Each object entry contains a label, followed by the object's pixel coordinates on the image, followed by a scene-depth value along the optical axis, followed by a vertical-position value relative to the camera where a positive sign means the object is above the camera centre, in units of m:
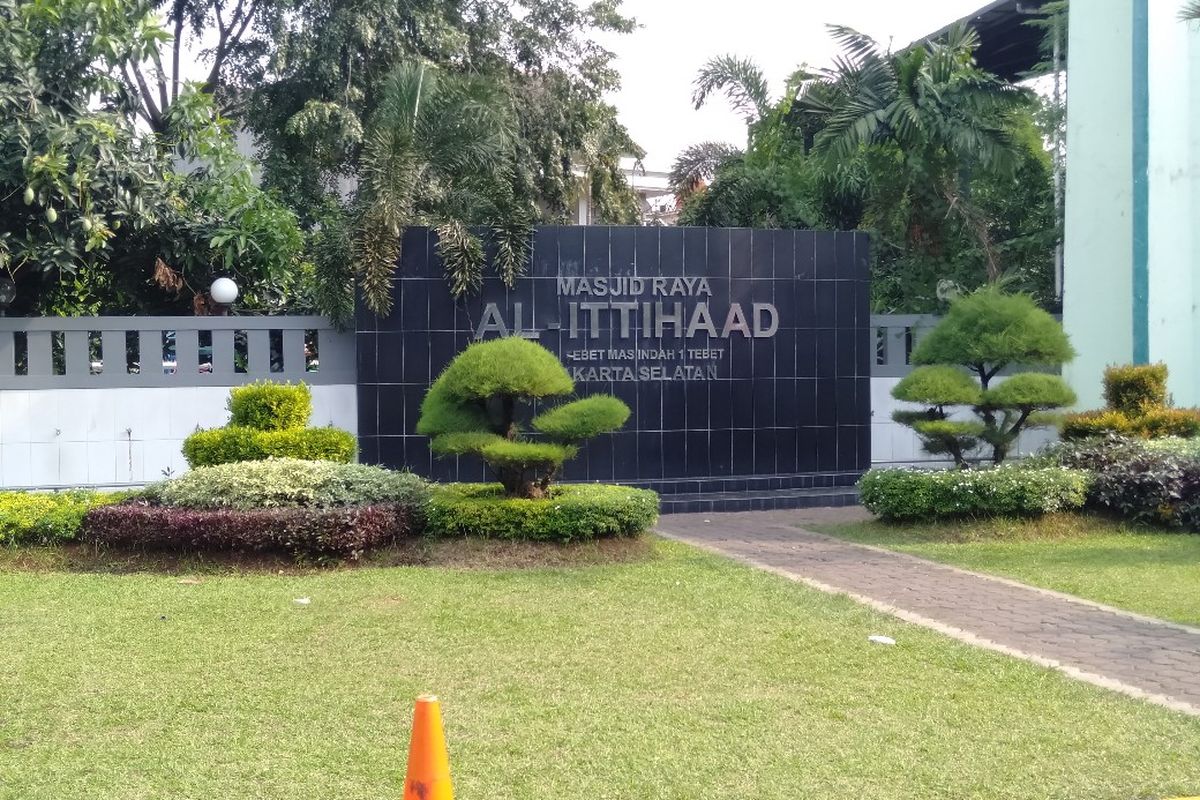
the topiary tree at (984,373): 11.30 +0.01
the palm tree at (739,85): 19.06 +4.63
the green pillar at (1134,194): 15.30 +2.30
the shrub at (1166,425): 12.67 -0.57
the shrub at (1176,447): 11.60 -0.75
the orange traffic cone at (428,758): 3.79 -1.22
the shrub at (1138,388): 13.00 -0.18
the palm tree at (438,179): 12.72 +2.31
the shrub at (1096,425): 12.66 -0.57
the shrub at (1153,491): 11.14 -1.12
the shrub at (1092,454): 11.75 -0.82
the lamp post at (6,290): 13.09 +1.00
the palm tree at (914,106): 16.30 +3.70
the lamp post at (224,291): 13.74 +1.02
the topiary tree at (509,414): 9.46 -0.30
